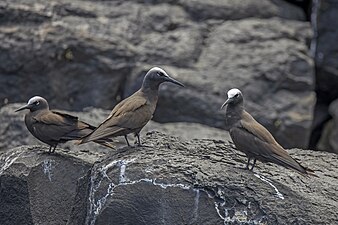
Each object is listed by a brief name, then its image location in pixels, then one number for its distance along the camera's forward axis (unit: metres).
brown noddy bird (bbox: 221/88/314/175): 19.73
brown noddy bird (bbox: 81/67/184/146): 20.95
